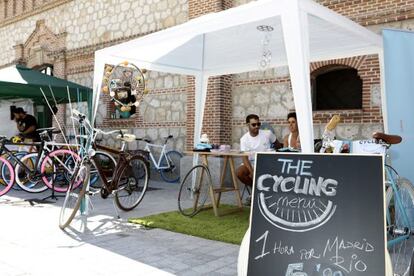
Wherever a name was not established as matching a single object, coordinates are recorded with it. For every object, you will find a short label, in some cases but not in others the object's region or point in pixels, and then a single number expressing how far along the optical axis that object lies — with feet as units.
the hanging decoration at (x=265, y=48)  18.15
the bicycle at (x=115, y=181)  18.04
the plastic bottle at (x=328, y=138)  15.60
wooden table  19.16
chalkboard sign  8.44
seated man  21.56
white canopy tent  12.57
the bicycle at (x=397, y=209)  12.79
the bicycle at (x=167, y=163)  34.55
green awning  24.59
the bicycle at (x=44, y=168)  24.72
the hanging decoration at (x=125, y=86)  20.84
